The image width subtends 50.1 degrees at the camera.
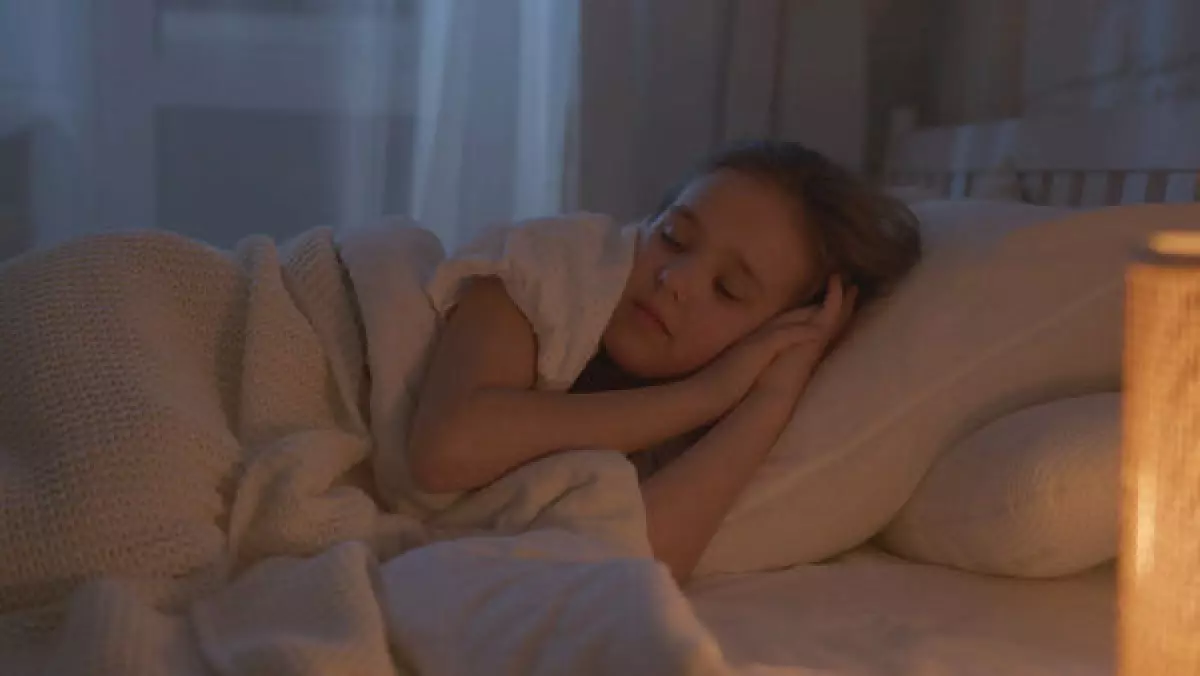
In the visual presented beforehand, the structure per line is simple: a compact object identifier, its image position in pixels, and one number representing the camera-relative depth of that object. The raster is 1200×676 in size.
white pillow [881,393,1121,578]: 0.96
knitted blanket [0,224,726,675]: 0.72
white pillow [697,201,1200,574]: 1.07
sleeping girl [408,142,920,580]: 1.01
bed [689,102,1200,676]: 0.86
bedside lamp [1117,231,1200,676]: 0.56
